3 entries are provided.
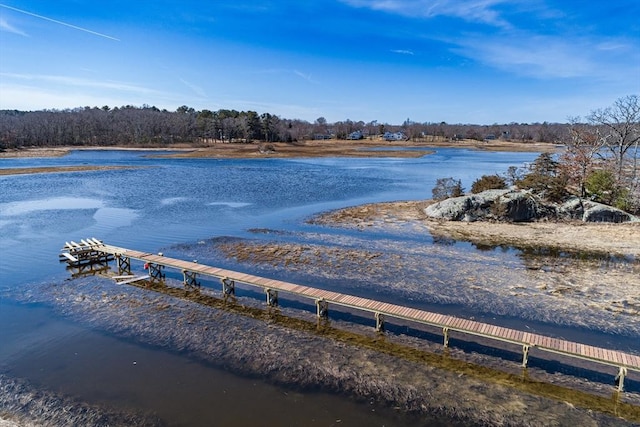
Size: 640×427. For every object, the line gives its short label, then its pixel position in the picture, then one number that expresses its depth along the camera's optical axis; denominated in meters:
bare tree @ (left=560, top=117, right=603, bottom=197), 32.22
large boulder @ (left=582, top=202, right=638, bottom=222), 26.91
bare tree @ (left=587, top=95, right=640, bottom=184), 31.78
